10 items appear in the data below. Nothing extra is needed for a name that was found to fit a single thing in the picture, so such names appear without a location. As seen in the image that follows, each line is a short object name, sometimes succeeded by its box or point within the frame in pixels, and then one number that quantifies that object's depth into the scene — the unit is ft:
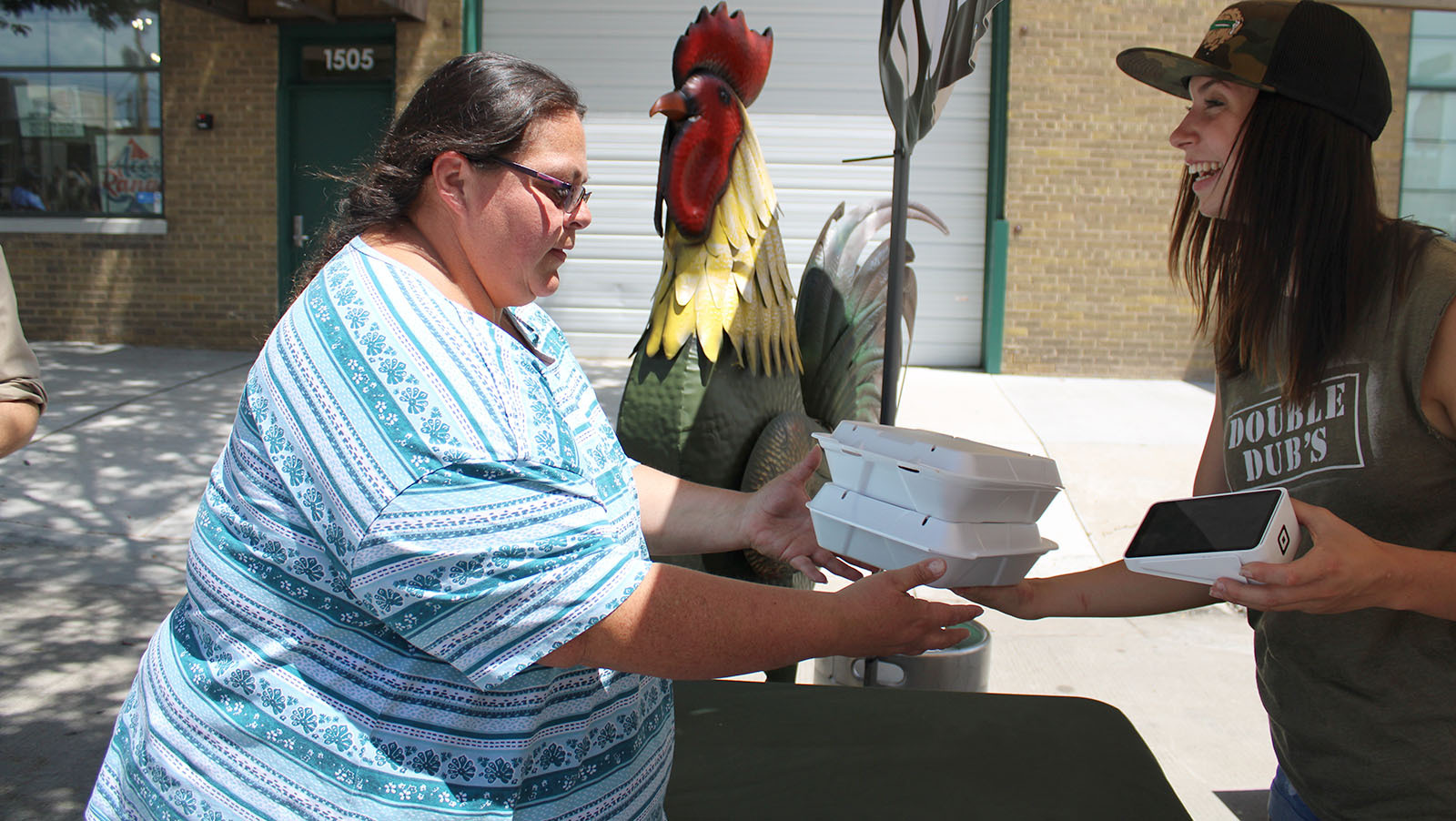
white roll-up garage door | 30.27
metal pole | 10.37
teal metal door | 31.07
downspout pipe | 30.07
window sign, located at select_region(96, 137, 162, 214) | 31.94
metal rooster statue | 9.43
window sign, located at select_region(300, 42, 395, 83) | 31.07
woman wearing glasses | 3.76
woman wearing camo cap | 4.71
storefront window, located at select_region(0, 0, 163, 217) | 31.53
